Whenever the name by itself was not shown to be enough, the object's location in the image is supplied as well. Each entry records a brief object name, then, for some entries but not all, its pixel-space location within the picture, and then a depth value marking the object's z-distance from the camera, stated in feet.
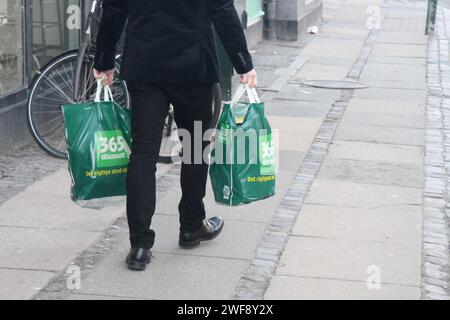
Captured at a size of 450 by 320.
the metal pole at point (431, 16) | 104.07
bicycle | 43.03
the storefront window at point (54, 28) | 50.38
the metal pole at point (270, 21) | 94.10
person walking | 30.20
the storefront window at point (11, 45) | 46.72
